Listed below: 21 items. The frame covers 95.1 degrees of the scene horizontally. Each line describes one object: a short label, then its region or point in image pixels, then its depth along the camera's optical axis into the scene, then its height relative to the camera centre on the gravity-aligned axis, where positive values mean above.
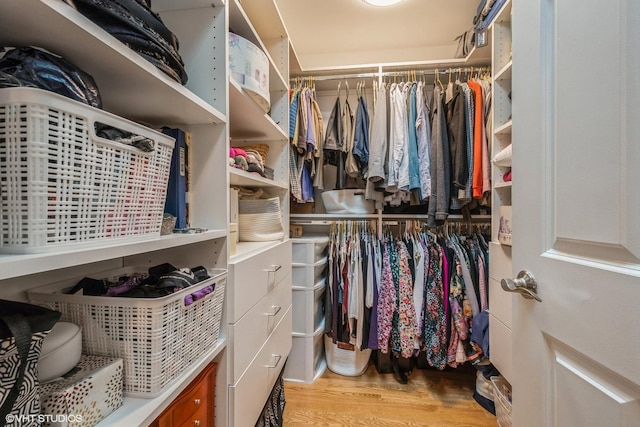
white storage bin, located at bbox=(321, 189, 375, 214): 2.05 +0.07
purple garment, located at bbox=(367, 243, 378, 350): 1.74 -0.68
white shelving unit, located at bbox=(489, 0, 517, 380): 1.46 +0.32
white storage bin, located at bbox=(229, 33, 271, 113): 0.96 +0.49
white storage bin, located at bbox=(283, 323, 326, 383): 1.84 -0.95
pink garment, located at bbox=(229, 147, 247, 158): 1.09 +0.22
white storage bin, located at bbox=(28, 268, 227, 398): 0.56 -0.23
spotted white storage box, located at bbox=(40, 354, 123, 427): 0.45 -0.30
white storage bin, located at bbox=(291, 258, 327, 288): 1.81 -0.39
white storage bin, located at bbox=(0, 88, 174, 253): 0.38 +0.06
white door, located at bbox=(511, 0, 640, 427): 0.48 +0.00
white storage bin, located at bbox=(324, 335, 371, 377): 1.93 -1.00
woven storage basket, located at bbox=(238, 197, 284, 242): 1.33 -0.03
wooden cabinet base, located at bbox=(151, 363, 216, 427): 0.64 -0.46
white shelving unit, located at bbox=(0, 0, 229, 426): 0.44 +0.27
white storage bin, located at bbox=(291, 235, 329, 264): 1.80 -0.24
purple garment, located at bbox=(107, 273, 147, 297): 0.62 -0.17
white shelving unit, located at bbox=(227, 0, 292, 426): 0.87 -0.20
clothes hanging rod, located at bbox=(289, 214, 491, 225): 1.94 -0.05
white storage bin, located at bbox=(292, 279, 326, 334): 1.82 -0.61
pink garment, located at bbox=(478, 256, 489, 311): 1.66 -0.43
